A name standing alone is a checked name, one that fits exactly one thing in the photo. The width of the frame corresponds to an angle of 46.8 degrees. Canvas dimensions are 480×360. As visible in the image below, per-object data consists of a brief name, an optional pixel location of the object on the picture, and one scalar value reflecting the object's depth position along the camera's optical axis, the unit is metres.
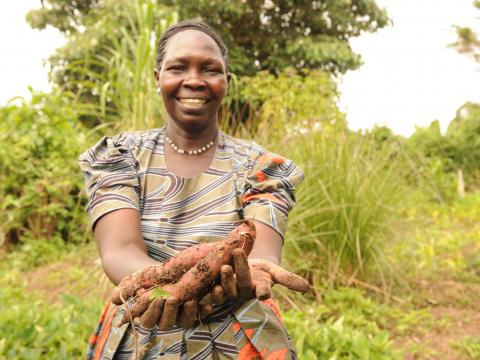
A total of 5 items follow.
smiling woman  1.38
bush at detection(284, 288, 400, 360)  2.66
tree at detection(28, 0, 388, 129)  9.98
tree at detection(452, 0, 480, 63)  10.06
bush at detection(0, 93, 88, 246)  5.18
